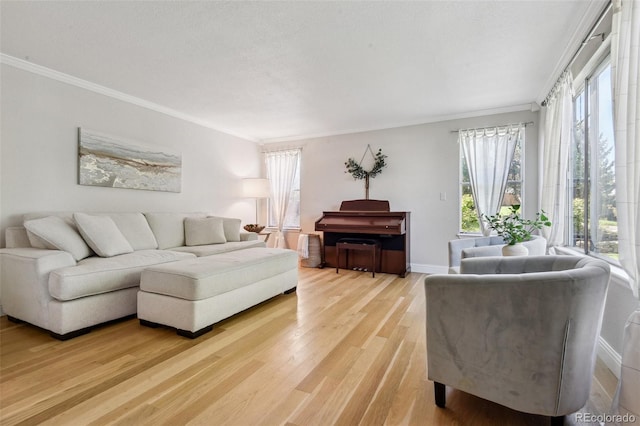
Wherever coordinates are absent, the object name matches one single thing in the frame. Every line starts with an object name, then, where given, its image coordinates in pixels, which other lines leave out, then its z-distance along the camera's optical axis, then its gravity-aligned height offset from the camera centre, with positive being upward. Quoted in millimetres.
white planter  2207 -283
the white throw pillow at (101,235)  2781 -251
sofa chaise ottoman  2297 -667
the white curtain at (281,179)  5695 +572
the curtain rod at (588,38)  1994 +1296
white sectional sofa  2277 -490
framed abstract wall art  3393 +544
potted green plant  2219 -187
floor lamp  5352 +370
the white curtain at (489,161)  4090 +690
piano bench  4391 -522
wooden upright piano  4389 -291
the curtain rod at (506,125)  4020 +1159
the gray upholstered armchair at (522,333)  1194 -511
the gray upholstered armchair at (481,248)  2393 -313
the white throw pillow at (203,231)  4031 -304
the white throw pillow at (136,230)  3316 -239
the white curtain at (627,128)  1427 +408
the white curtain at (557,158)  2740 +512
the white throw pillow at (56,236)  2512 -243
